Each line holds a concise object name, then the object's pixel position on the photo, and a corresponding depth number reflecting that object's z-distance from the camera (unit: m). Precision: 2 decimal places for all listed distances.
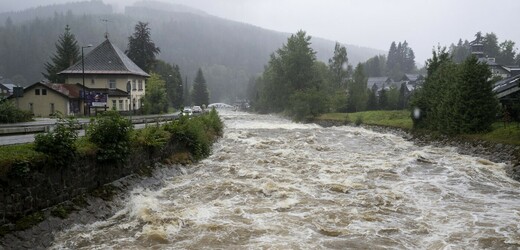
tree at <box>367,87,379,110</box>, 70.63
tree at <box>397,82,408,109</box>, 69.05
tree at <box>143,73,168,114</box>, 57.67
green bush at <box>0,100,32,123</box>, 29.12
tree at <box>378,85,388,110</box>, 69.38
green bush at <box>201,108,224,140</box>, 34.91
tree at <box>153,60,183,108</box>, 94.94
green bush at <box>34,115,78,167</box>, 11.99
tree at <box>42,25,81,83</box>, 71.47
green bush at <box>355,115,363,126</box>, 52.87
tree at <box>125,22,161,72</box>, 69.19
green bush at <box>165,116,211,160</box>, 24.26
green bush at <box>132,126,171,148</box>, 18.94
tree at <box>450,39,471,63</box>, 130.38
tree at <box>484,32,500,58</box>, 121.81
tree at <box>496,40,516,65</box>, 118.88
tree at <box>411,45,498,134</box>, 29.50
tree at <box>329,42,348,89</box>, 87.47
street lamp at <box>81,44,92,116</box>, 44.00
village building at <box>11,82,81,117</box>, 44.97
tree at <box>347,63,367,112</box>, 70.06
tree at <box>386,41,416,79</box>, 171.96
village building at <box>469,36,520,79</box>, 84.84
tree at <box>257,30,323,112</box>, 76.00
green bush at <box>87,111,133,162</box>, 15.16
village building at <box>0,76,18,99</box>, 100.68
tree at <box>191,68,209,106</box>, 128.12
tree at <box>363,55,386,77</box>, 161.25
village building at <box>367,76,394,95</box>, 120.34
